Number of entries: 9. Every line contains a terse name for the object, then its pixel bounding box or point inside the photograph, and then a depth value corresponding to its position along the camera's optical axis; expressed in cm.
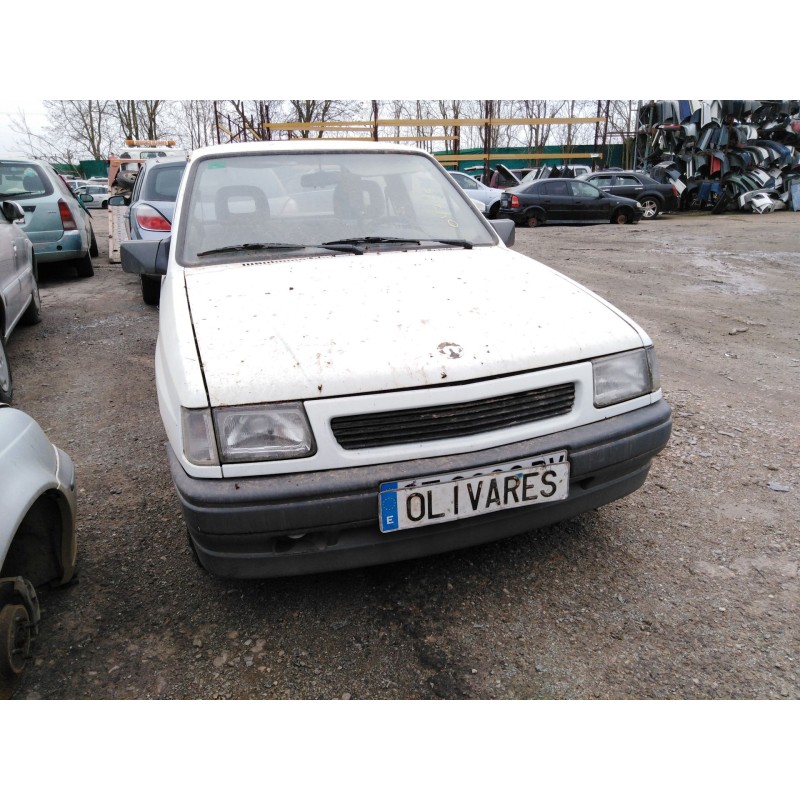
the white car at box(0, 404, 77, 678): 177
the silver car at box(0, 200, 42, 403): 470
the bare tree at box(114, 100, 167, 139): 3859
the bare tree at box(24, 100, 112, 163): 4197
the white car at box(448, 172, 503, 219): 1603
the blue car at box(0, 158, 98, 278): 761
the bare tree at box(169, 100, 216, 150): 3716
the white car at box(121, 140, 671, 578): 180
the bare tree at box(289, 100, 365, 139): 3133
